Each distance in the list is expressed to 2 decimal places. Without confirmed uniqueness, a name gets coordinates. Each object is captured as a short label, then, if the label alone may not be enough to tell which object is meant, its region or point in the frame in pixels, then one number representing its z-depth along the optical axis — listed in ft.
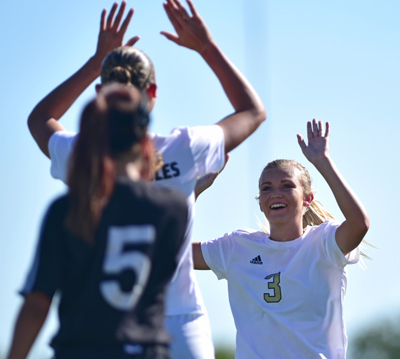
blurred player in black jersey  17.48
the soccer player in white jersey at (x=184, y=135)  22.62
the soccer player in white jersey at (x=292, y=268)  34.63
